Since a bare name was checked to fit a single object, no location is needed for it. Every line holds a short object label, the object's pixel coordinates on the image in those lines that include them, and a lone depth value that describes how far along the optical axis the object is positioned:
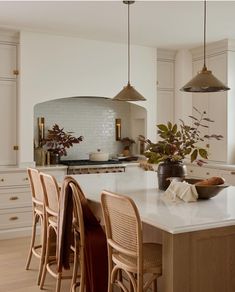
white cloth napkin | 2.62
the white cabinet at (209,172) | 5.09
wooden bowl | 2.63
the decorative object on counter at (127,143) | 6.28
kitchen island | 1.99
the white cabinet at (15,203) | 4.82
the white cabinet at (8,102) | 4.95
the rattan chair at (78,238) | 2.70
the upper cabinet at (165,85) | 6.08
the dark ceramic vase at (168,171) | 3.10
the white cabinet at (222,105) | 5.43
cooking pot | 5.51
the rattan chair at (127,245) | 2.08
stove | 5.16
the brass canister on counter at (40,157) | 5.30
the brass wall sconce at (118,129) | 6.25
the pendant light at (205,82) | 2.86
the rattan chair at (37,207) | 3.39
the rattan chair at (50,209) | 3.04
